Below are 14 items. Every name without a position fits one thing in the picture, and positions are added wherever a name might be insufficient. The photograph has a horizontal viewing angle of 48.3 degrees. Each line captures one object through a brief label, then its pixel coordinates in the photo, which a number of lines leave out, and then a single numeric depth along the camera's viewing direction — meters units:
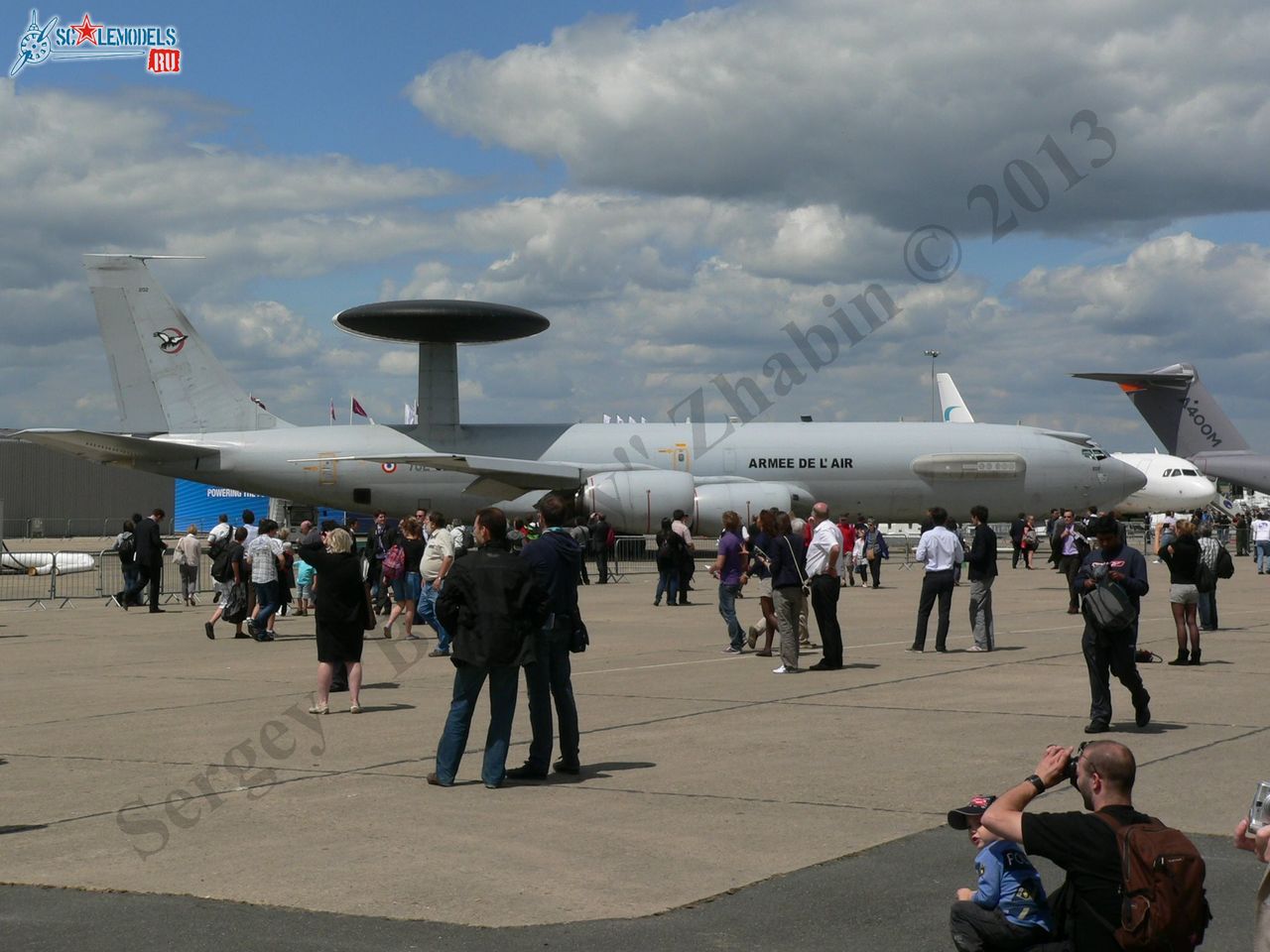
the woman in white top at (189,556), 26.06
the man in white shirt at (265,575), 19.28
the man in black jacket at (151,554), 24.28
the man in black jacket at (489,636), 9.06
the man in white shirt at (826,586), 15.47
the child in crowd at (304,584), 23.58
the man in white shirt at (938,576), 17.00
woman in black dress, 12.22
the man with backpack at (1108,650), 10.88
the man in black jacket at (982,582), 17.14
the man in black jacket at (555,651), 9.45
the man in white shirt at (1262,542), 35.66
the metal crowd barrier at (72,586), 27.39
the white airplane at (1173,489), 50.41
